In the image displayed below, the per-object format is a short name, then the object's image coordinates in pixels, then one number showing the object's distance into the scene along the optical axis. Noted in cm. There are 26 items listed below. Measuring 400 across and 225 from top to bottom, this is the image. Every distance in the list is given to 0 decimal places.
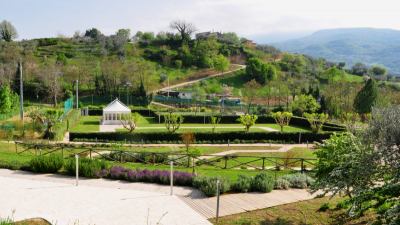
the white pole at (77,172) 1504
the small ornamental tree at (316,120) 3841
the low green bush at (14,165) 1739
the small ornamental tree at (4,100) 4316
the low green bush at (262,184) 1428
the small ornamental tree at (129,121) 3536
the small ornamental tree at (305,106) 4909
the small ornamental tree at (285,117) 3959
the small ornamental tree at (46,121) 3198
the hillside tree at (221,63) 8725
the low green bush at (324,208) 1213
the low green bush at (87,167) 1605
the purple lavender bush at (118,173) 1588
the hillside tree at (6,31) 10338
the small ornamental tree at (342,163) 900
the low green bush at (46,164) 1680
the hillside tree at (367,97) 4653
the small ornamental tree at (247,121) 3684
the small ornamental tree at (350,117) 4064
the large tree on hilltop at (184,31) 11131
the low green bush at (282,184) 1496
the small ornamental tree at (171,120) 3605
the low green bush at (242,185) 1420
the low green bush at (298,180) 1535
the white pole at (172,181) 1387
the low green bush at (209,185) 1356
